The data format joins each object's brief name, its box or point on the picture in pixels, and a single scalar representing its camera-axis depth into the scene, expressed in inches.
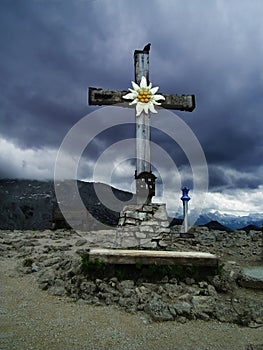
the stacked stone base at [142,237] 277.6
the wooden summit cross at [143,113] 302.2
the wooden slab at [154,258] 214.4
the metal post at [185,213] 372.5
